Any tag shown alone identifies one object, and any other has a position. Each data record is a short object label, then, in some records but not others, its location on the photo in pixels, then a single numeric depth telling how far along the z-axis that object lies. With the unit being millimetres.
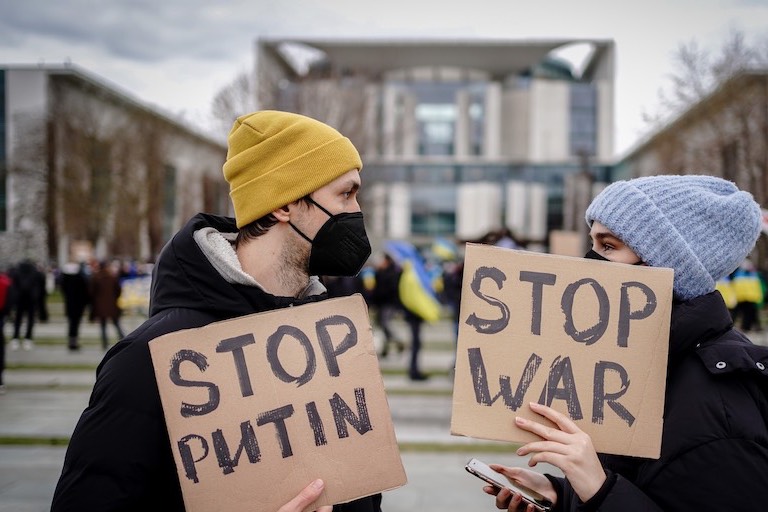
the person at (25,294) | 14555
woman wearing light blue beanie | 1611
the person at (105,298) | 13797
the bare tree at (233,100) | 24703
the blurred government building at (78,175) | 36688
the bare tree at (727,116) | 16938
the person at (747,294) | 16375
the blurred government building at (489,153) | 69062
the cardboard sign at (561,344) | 1784
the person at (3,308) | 9362
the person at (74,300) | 14047
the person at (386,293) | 12875
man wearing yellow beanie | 1579
